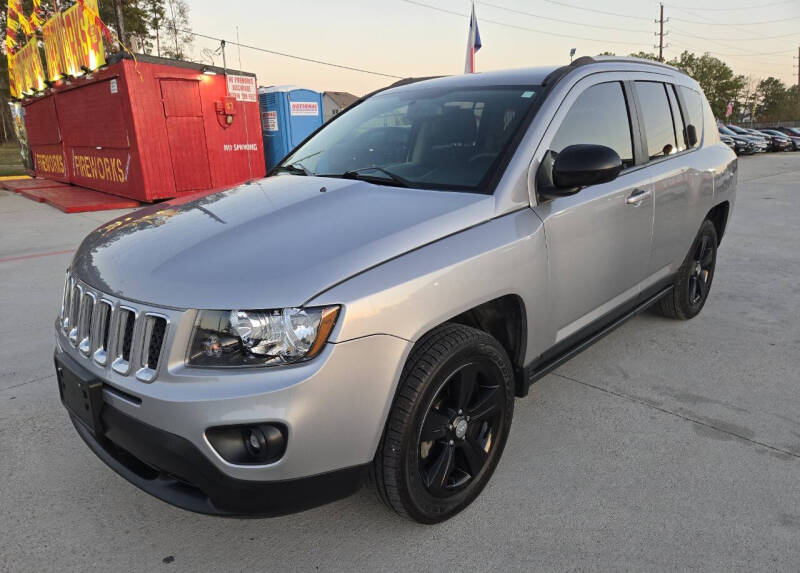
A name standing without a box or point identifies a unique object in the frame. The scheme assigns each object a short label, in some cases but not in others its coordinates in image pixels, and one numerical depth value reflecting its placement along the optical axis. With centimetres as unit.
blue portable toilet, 1551
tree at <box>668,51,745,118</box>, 6750
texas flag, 1473
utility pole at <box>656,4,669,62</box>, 6488
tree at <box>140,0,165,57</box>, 4431
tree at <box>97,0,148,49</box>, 4003
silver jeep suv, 167
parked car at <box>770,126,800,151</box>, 3297
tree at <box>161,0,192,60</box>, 5009
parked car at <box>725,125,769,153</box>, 2783
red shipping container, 1159
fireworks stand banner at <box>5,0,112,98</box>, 1173
